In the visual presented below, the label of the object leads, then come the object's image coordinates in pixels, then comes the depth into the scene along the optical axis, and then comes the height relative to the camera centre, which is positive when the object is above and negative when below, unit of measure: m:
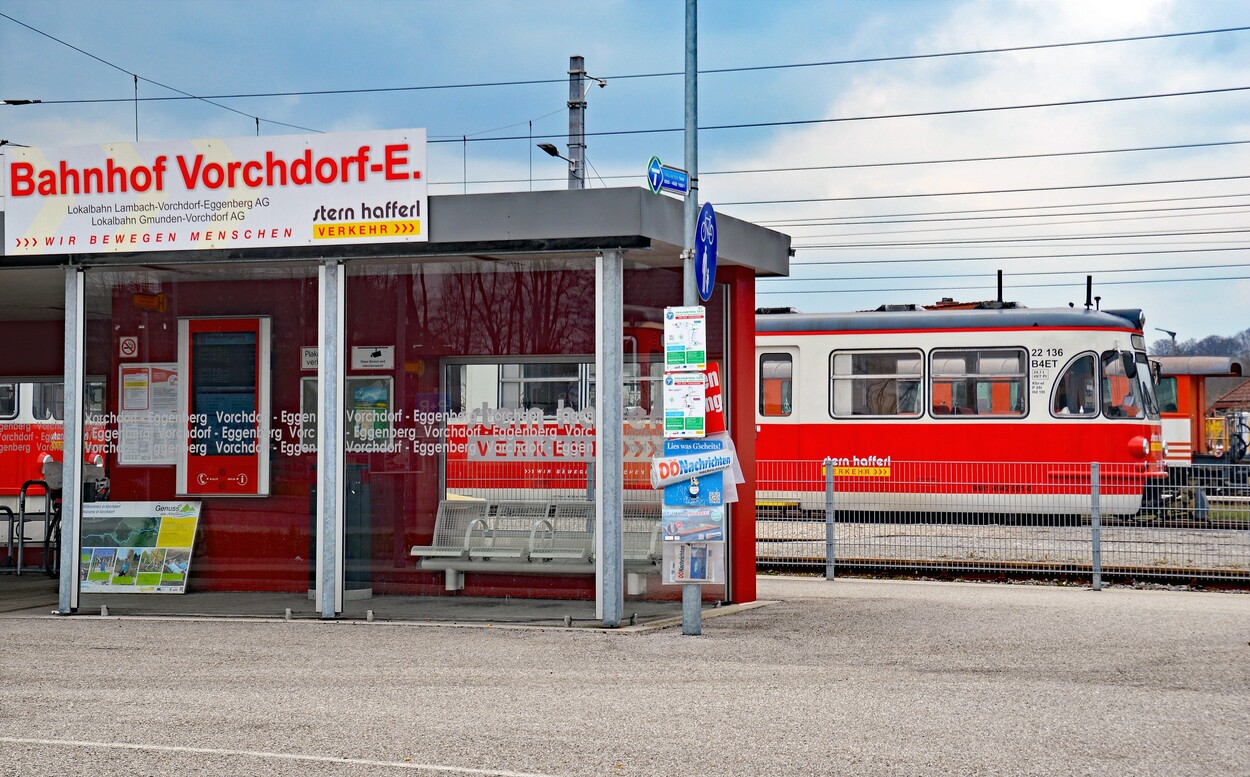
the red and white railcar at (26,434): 25.81 -0.28
